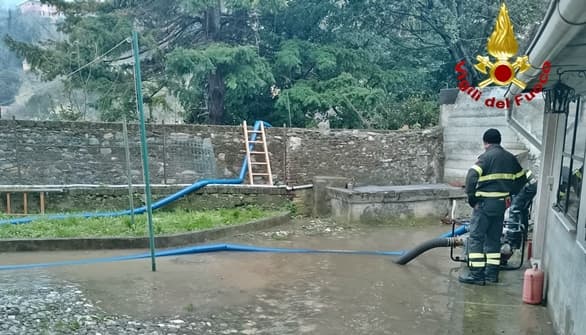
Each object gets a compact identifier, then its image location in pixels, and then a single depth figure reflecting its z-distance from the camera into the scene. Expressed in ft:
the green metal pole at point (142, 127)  17.19
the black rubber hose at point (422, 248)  19.11
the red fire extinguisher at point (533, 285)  15.16
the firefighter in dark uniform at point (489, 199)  17.15
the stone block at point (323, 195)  32.73
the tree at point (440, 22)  45.73
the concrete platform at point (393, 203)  30.04
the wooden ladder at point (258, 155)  34.42
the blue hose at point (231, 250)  21.24
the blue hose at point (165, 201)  26.02
